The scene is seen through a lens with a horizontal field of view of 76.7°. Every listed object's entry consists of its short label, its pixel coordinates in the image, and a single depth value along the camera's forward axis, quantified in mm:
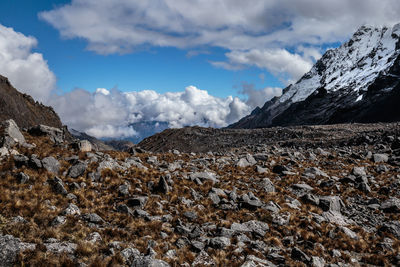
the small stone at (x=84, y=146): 18981
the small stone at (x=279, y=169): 21869
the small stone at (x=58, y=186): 12664
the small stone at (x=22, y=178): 12514
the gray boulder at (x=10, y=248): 7887
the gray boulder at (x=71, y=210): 11139
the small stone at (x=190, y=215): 12945
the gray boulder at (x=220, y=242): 10656
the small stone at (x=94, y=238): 9695
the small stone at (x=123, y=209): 12383
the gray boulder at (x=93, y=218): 11111
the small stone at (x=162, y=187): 15094
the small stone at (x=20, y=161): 13750
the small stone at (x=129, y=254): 8847
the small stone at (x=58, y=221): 10203
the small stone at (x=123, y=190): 14117
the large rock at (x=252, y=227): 12078
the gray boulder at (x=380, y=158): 26031
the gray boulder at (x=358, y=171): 21084
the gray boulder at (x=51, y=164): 14153
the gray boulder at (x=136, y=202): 13156
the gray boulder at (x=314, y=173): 21172
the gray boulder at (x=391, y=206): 15562
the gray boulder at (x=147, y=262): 8521
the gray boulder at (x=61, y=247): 8602
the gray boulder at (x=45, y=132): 21344
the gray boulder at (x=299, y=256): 10305
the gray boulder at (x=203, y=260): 9453
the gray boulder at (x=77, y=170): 14586
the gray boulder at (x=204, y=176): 17844
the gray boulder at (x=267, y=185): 17734
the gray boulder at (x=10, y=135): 15545
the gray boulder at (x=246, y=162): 23308
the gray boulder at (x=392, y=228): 13342
